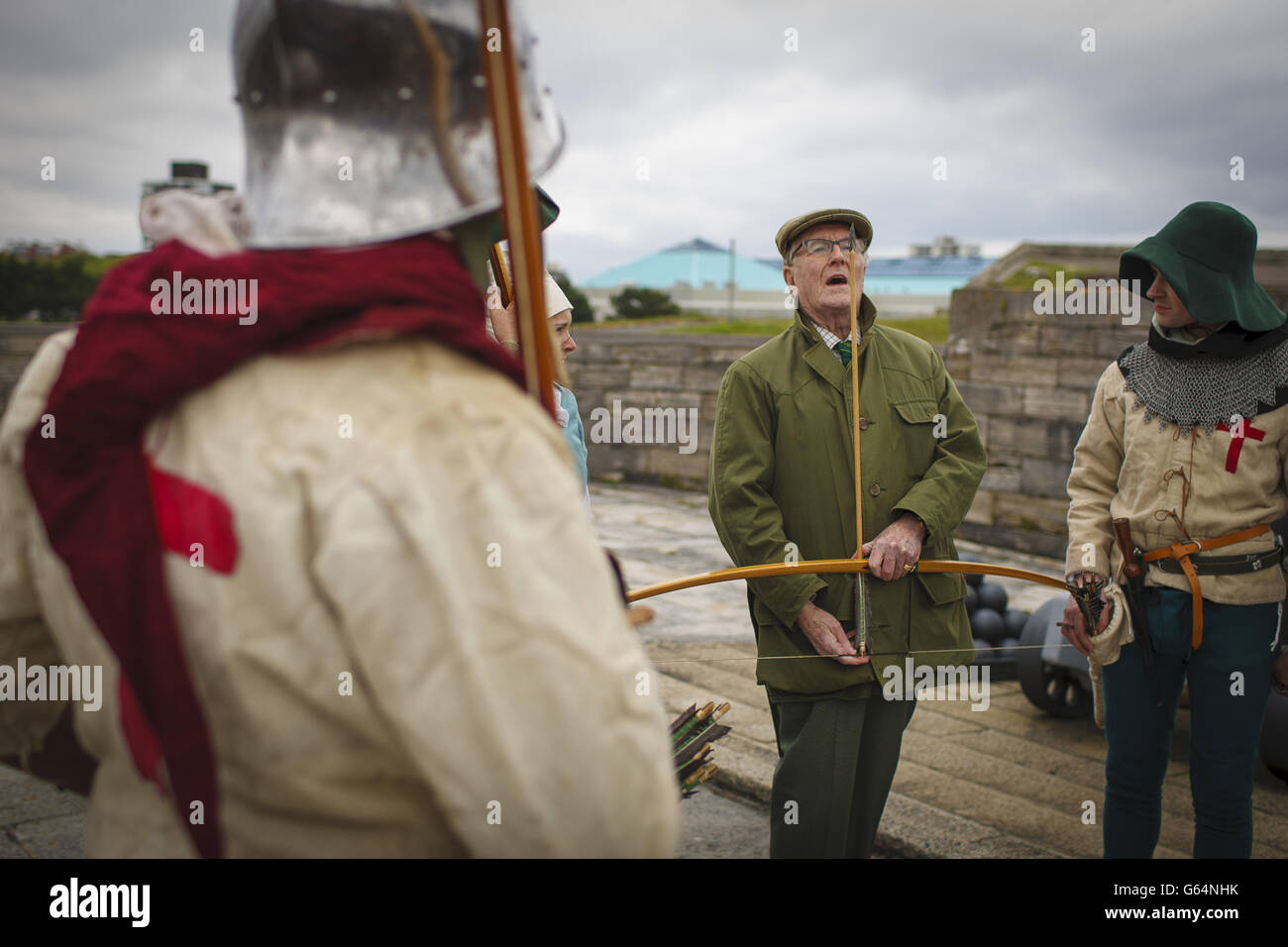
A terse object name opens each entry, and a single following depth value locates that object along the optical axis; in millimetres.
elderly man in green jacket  2865
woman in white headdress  3174
